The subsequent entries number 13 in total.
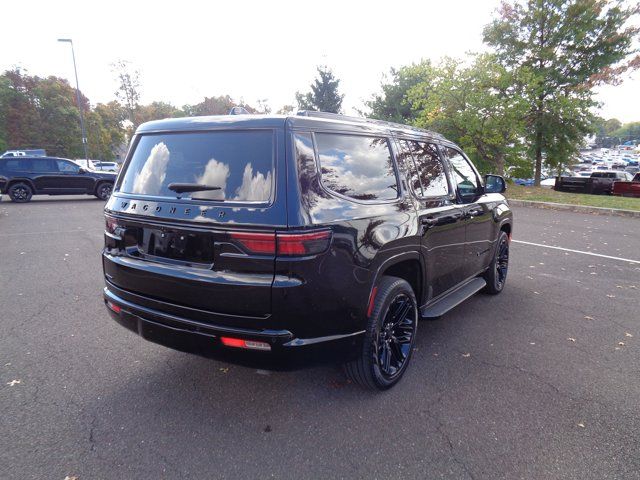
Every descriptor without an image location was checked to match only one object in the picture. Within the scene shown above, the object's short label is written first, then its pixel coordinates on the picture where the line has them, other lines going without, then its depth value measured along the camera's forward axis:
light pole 24.73
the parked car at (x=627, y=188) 18.33
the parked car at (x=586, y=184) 20.00
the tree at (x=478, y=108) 17.73
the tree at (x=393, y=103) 33.16
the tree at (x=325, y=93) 38.88
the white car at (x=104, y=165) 36.66
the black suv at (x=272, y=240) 2.28
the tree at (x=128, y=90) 51.81
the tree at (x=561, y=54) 18.81
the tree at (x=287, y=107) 45.55
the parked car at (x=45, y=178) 15.62
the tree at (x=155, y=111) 55.97
